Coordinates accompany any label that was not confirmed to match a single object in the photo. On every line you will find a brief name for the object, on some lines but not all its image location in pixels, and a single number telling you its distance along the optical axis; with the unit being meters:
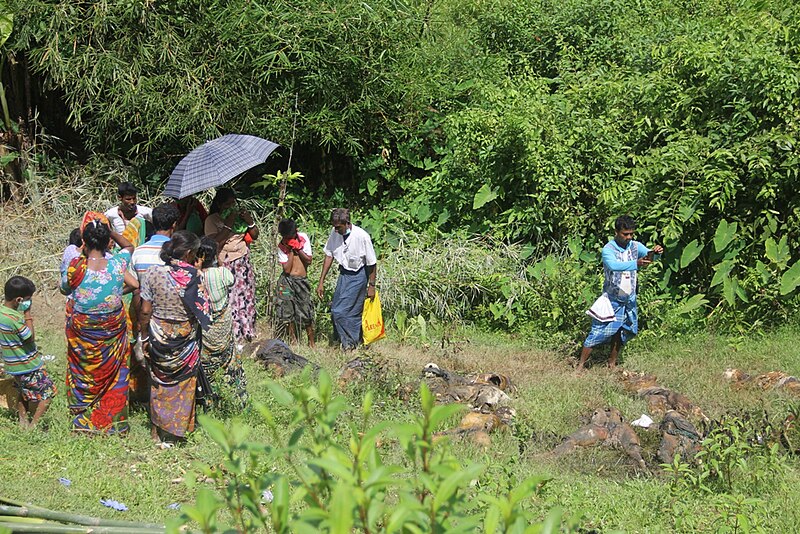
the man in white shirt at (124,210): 7.28
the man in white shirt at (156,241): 6.32
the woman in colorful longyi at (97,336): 5.78
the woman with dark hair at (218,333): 6.00
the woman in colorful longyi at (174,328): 5.69
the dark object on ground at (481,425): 5.96
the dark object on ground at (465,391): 6.61
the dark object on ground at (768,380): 6.75
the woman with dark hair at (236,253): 7.51
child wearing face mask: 5.77
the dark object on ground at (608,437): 5.78
